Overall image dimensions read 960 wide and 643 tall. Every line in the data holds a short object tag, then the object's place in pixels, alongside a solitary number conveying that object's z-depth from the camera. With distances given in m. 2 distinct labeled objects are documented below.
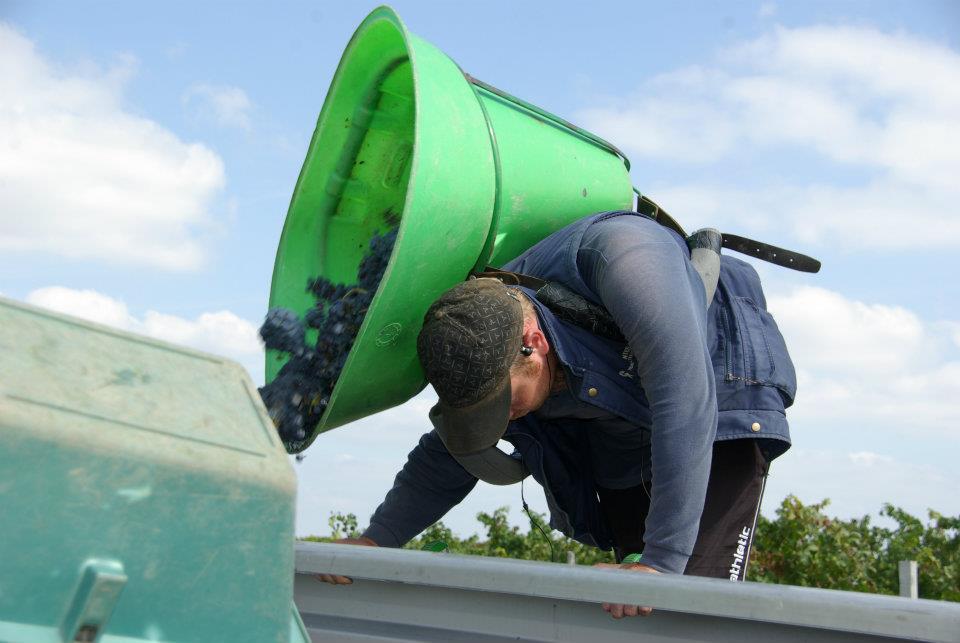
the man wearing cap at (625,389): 2.02
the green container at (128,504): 1.02
